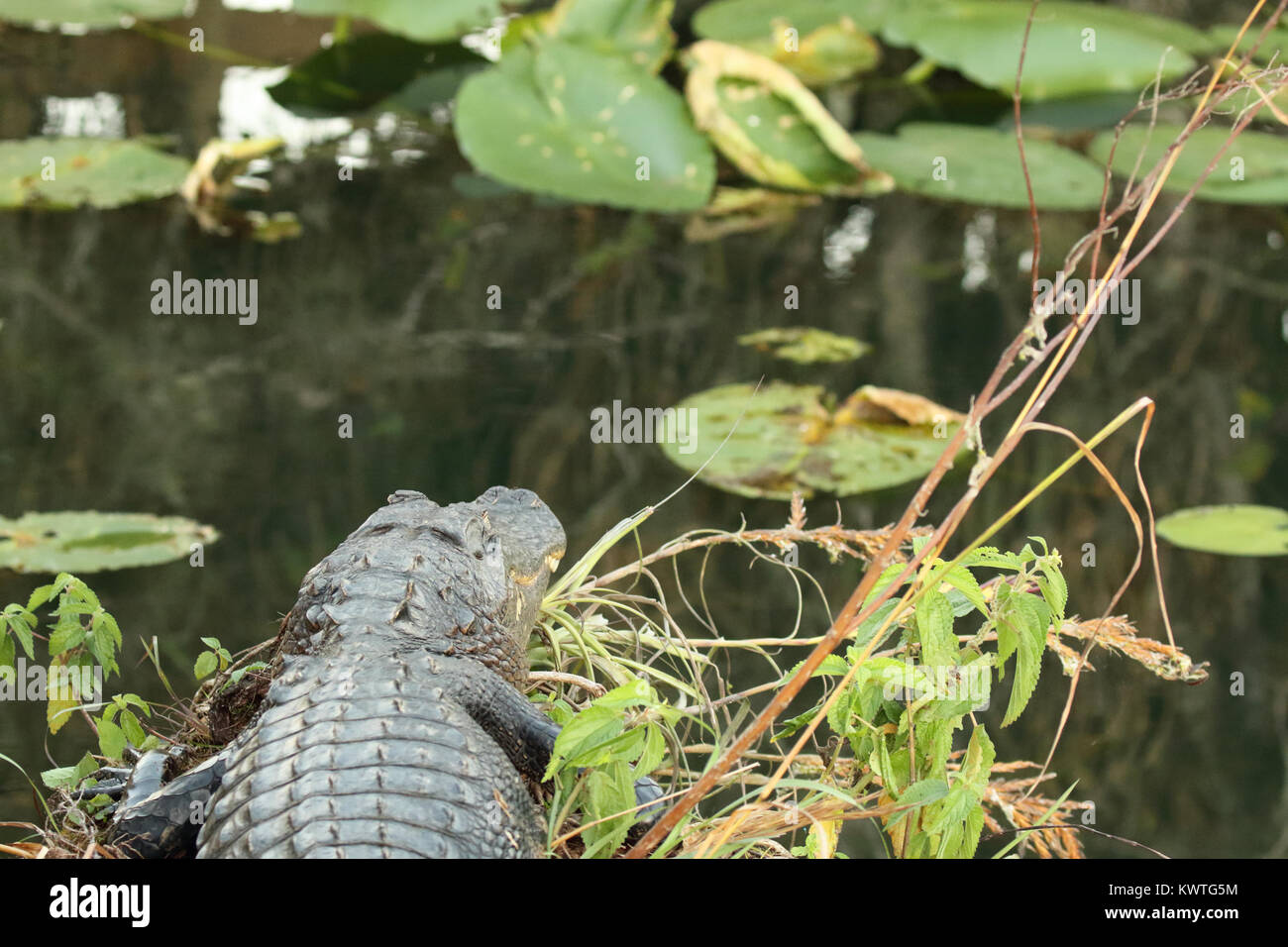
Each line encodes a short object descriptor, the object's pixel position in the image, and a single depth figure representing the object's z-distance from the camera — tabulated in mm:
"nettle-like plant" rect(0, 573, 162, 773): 1438
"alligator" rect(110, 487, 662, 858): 1001
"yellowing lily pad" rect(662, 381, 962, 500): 2967
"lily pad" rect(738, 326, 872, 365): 3578
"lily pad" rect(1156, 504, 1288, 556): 2923
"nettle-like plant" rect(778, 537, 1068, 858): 1061
